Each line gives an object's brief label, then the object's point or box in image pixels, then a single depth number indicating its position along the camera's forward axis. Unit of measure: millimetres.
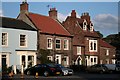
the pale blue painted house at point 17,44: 38719
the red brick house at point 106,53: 60938
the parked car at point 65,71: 33388
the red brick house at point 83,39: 54341
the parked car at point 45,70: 32281
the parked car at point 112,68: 44225
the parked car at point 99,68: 43016
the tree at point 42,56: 43500
